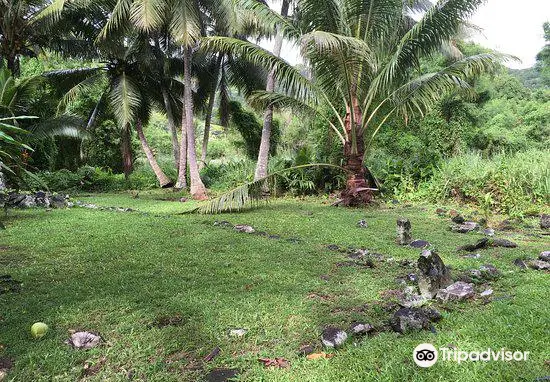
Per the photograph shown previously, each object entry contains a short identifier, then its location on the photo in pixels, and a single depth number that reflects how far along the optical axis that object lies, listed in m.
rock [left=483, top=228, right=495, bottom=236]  5.97
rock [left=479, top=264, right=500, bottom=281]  3.44
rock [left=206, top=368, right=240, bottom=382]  2.08
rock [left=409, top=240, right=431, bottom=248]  5.04
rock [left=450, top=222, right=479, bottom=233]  6.20
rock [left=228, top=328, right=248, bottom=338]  2.53
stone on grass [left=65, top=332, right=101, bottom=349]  2.39
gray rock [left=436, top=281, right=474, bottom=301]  2.87
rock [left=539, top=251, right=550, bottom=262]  3.98
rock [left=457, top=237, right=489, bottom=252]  4.79
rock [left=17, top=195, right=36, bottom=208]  8.51
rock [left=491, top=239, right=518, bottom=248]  4.93
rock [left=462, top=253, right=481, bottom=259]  4.32
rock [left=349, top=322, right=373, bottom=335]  2.48
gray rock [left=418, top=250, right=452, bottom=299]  2.99
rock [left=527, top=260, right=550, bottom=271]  3.69
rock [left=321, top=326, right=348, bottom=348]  2.36
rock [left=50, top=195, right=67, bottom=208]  8.74
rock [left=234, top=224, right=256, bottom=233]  6.19
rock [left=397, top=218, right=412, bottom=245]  5.20
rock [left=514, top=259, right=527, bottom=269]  3.81
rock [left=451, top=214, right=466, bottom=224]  6.82
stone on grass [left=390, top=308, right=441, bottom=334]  2.43
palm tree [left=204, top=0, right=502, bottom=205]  8.01
